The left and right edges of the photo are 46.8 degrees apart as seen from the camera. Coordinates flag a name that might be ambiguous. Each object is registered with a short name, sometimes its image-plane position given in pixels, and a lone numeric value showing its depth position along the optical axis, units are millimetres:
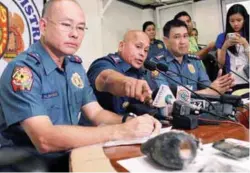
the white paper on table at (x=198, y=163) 509
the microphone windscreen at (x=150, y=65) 1028
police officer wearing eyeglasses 784
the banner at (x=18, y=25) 1937
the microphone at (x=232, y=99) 995
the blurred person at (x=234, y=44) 1437
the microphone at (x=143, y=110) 1038
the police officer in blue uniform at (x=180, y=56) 1979
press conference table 607
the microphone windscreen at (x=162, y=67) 1027
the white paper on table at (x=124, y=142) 726
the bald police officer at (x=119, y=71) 1247
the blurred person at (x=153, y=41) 2399
